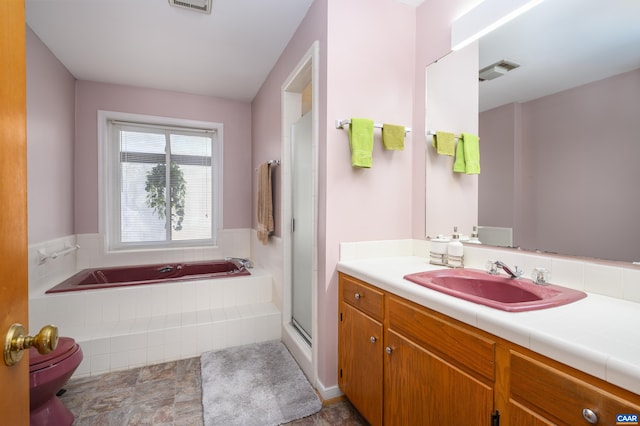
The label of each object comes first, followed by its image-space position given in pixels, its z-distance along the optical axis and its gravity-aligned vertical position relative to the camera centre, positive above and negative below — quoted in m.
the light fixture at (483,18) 1.42 +0.98
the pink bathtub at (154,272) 2.82 -0.68
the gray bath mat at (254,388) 1.71 -1.19
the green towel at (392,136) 1.82 +0.45
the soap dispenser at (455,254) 1.60 -0.25
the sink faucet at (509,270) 1.29 -0.27
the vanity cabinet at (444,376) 0.70 -0.53
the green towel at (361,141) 1.74 +0.40
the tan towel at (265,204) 2.91 +0.05
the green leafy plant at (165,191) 3.58 +0.22
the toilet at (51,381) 1.46 -0.87
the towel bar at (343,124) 1.75 +0.51
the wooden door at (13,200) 0.55 +0.02
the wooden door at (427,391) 0.94 -0.66
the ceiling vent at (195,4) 2.00 +1.40
